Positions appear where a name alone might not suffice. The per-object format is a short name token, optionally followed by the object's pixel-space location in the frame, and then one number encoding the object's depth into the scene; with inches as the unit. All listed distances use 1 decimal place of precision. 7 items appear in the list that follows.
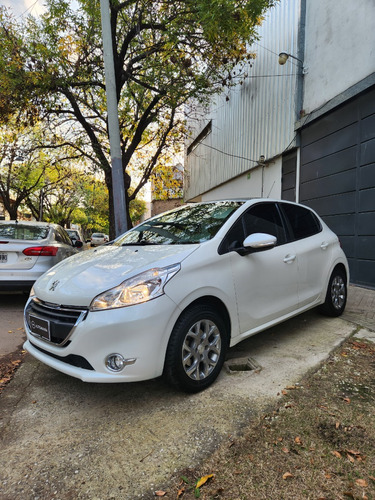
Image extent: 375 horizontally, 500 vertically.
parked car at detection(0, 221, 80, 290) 203.5
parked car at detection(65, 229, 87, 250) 740.3
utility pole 250.7
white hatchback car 87.8
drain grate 116.4
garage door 243.6
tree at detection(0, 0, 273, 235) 274.8
